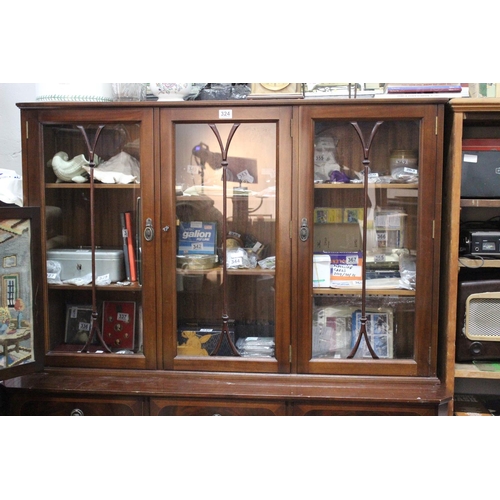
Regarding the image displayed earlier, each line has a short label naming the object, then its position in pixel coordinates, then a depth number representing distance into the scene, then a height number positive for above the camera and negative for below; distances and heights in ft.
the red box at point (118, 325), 5.96 -1.30
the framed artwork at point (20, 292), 5.08 -0.78
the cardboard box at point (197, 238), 5.76 -0.17
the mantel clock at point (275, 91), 5.51 +1.60
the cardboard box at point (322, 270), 5.68 -0.55
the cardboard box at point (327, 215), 5.61 +0.13
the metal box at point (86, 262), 5.91 -0.49
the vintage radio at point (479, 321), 5.53 -1.14
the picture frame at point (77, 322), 5.99 -1.27
